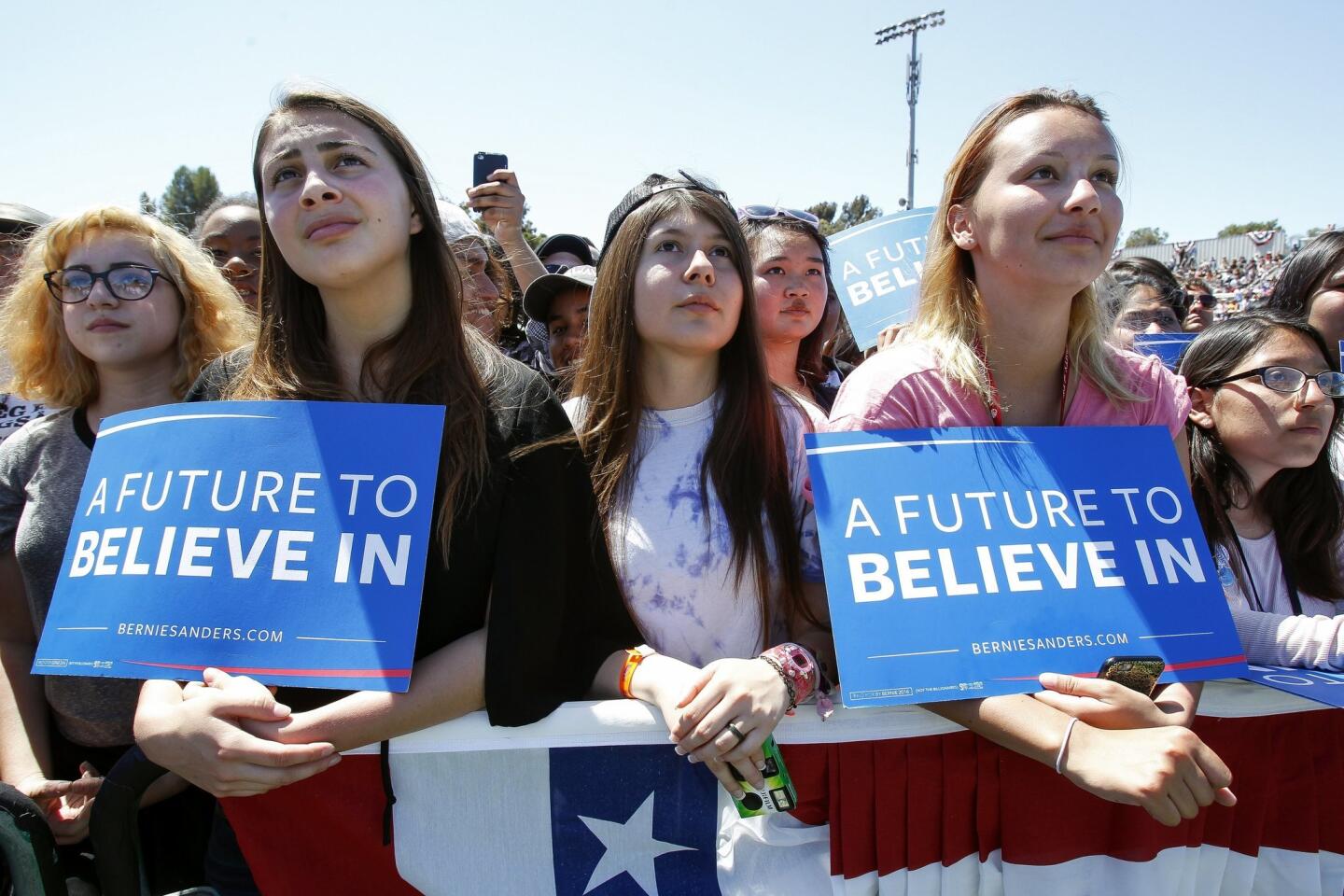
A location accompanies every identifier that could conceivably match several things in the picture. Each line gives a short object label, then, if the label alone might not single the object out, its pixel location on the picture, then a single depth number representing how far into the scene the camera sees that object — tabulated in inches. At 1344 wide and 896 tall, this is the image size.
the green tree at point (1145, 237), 2497.5
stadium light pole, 1087.0
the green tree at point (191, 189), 2487.7
